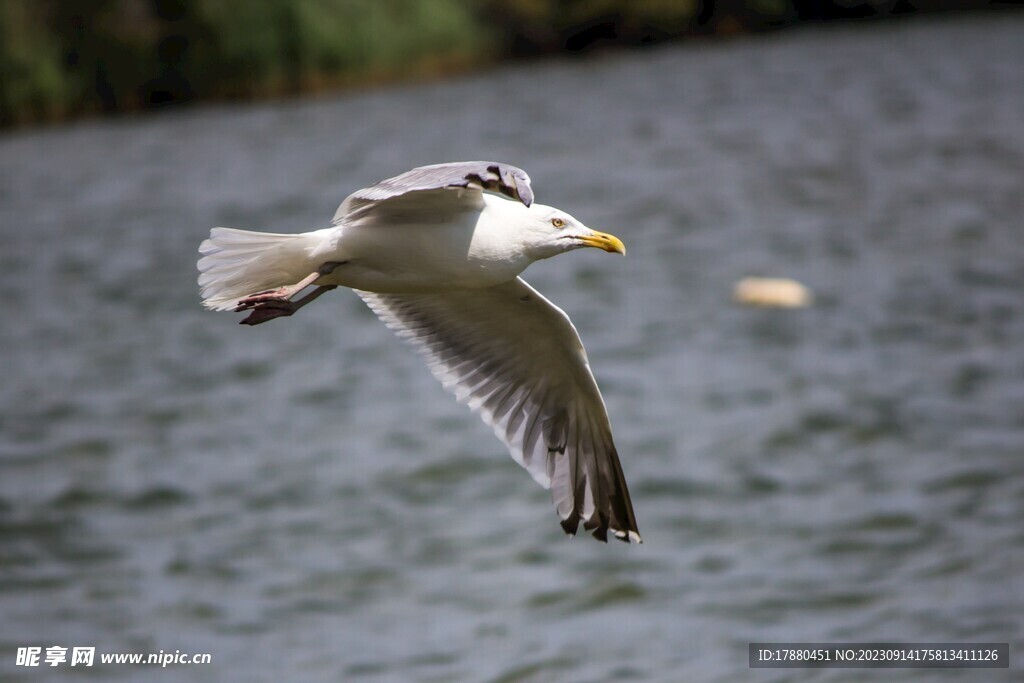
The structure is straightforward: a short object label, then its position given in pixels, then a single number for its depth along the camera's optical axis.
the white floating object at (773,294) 34.44
